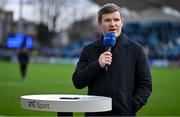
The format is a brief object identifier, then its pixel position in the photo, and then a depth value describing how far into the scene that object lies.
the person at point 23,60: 22.56
